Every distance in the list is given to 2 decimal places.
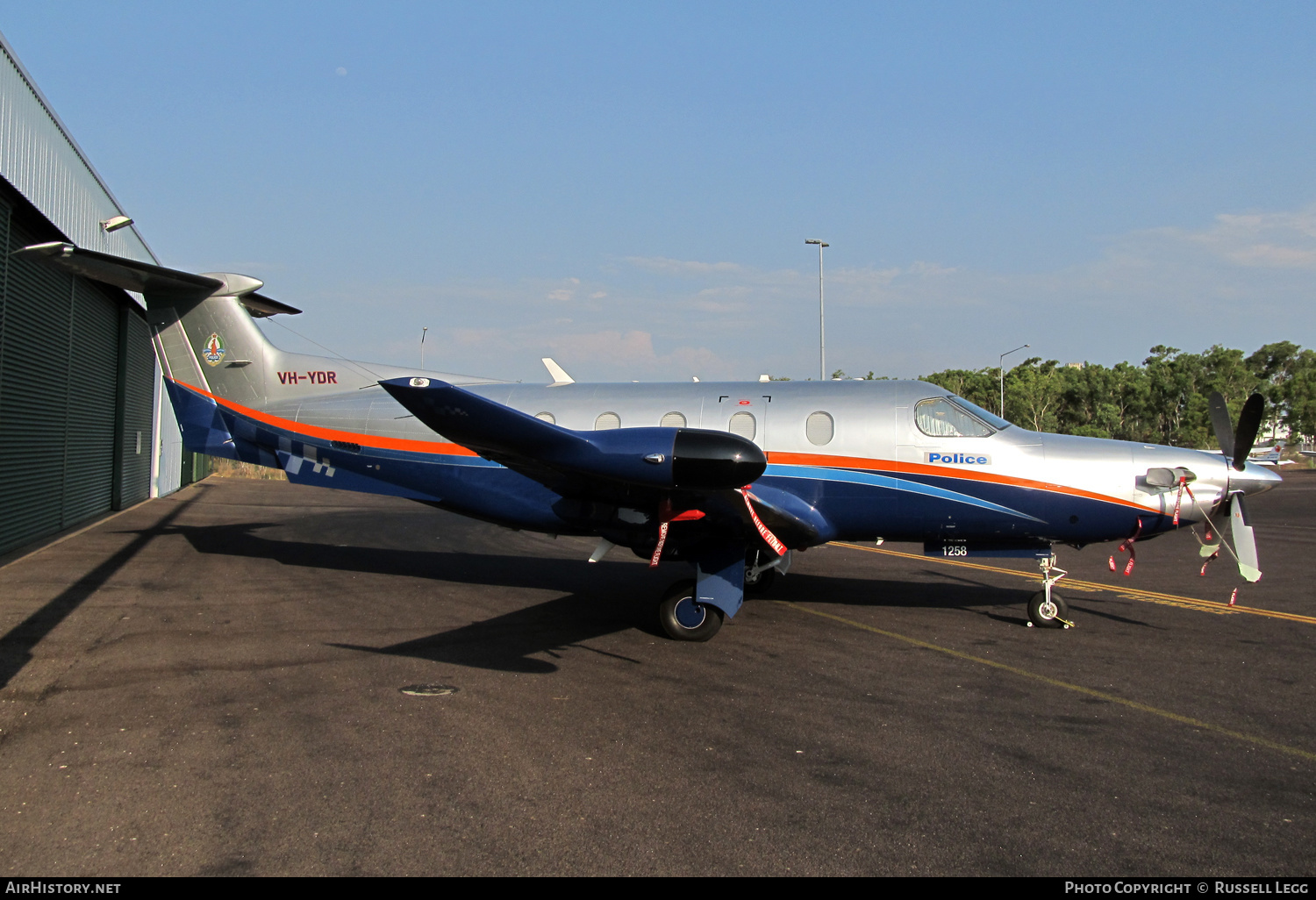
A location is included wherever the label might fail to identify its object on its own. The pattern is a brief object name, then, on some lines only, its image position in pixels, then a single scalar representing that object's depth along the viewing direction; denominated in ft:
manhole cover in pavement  23.79
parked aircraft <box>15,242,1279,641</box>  25.84
